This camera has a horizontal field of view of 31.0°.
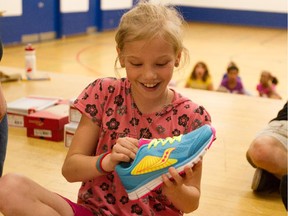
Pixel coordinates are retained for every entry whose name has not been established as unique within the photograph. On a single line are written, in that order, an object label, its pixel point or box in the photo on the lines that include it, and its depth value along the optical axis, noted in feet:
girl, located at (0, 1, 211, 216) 4.14
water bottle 13.34
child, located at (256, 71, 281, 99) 13.92
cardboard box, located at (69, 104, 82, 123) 8.38
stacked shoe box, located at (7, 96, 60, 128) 9.21
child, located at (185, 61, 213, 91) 14.65
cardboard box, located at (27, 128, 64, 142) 8.73
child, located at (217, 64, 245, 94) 14.43
